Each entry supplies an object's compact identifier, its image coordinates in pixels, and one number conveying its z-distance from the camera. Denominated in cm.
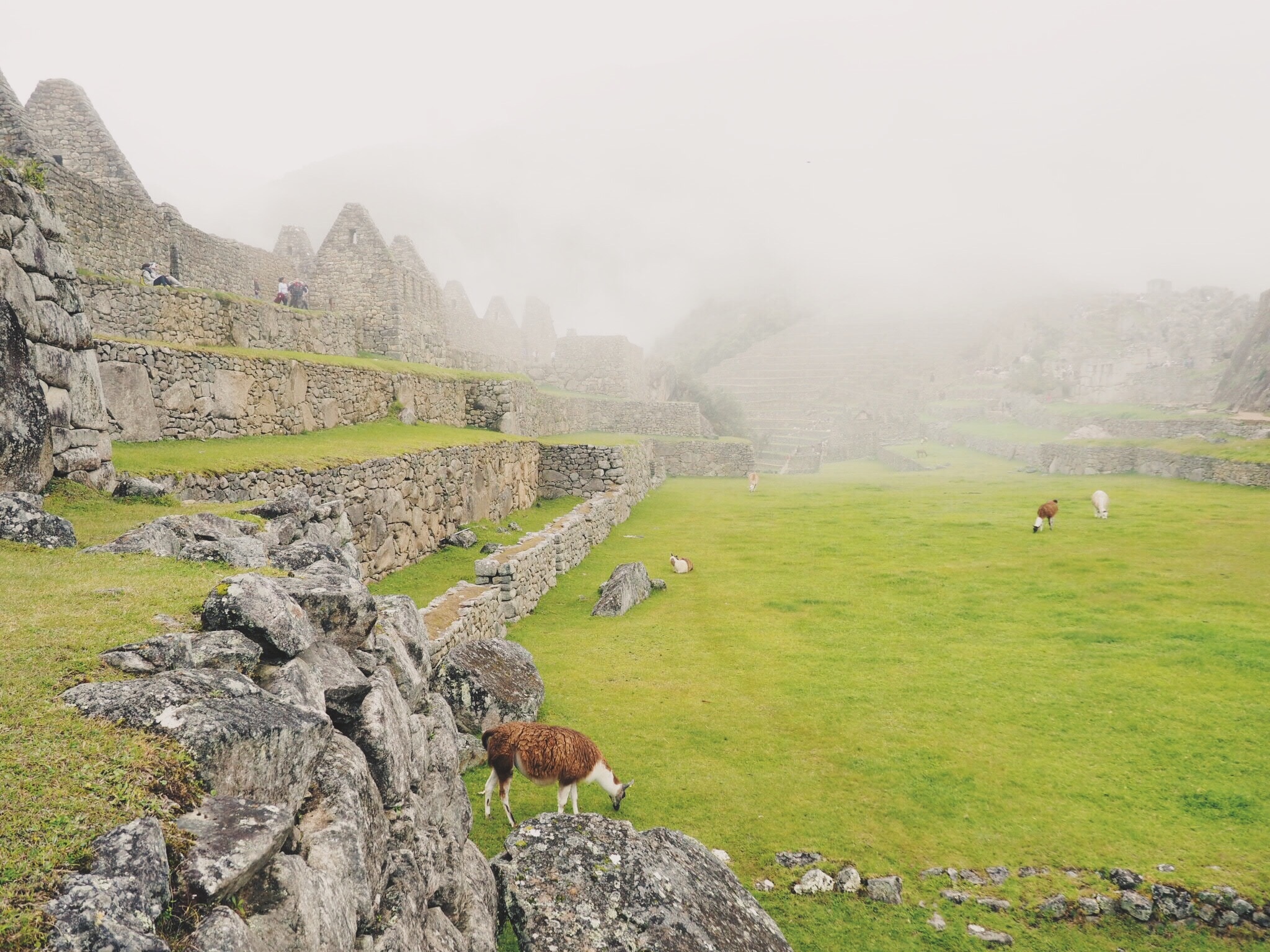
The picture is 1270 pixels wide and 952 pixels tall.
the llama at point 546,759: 671
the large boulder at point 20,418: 650
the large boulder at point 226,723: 299
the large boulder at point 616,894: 443
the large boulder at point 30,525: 566
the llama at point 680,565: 1747
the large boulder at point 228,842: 251
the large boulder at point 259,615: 397
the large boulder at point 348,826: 320
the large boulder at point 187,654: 351
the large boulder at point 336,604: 454
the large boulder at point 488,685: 868
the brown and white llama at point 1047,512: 2009
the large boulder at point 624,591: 1432
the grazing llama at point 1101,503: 2138
